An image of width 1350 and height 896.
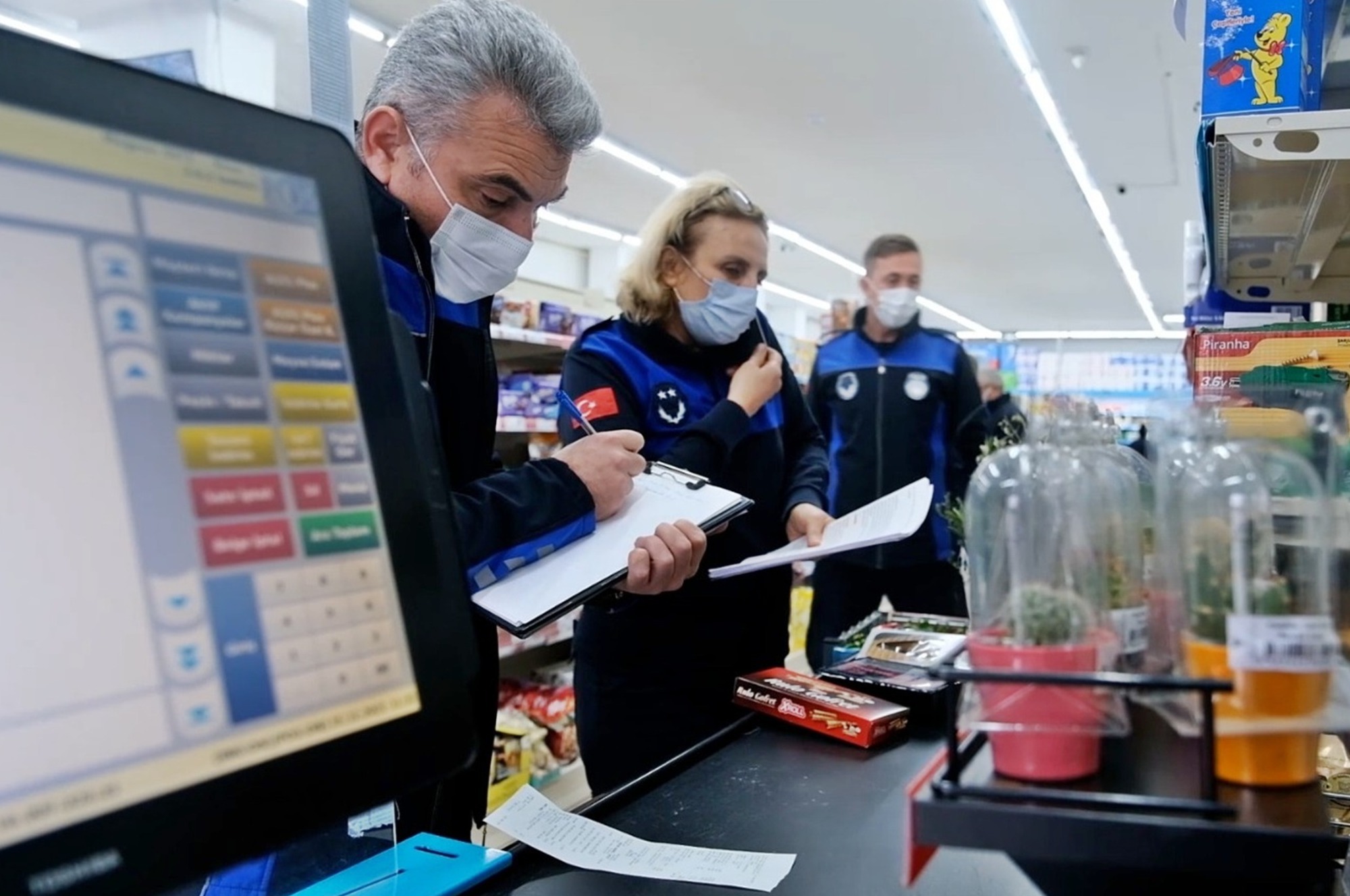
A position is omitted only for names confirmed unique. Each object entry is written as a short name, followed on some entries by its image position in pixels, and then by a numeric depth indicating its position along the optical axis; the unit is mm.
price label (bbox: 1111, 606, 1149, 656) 547
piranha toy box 1340
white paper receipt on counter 754
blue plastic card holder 722
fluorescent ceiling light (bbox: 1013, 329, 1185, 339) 20031
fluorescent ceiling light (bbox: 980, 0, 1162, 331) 5340
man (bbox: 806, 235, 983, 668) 2859
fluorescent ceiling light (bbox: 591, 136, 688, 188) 7659
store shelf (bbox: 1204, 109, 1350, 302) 1065
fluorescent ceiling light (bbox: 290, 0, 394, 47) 5496
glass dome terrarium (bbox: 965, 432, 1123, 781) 485
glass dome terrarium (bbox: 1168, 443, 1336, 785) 466
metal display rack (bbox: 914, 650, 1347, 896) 445
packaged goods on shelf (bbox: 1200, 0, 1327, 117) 1094
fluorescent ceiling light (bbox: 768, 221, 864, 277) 11034
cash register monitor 365
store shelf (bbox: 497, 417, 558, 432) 3506
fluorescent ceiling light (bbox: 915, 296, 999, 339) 17078
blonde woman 1604
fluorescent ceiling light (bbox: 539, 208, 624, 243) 10695
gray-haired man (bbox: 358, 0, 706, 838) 1129
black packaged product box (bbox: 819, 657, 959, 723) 1153
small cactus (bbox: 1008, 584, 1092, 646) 495
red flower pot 482
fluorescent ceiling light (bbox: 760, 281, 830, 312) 15378
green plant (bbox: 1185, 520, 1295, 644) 480
